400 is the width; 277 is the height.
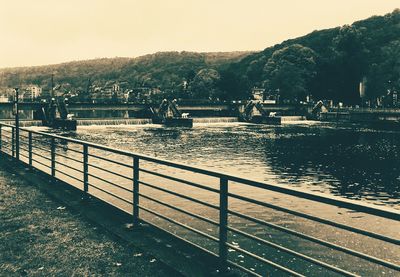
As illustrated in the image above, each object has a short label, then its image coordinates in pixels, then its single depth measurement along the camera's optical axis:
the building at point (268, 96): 157.62
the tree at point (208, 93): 182.43
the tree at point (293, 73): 149.00
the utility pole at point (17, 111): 17.76
